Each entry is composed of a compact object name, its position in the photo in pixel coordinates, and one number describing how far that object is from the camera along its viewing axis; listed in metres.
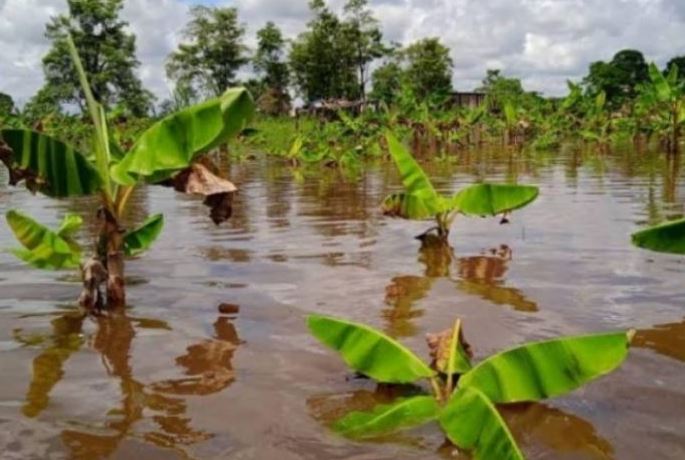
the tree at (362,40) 49.81
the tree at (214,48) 52.44
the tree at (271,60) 54.19
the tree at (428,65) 51.41
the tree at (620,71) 48.20
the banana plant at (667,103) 14.88
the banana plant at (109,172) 3.45
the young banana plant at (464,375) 1.96
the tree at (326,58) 49.84
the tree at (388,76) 50.84
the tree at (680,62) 65.69
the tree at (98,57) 50.72
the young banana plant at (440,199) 4.69
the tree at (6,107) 25.16
